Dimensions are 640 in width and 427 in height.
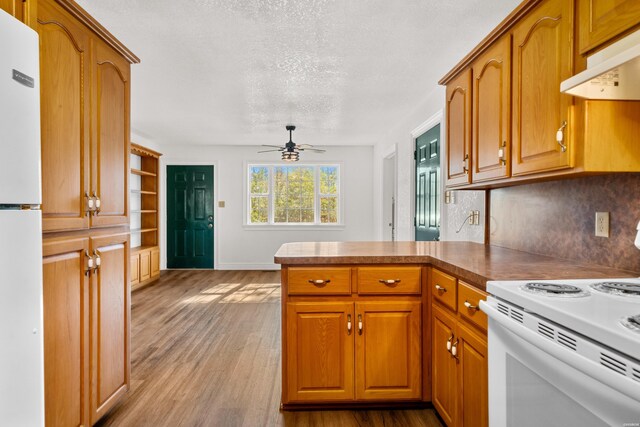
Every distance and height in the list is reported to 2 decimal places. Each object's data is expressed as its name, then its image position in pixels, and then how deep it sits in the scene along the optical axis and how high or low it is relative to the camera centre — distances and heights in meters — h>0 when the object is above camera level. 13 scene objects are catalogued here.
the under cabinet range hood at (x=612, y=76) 1.04 +0.43
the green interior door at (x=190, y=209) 6.86 +0.00
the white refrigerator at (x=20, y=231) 0.99 -0.07
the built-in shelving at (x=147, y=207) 5.79 +0.03
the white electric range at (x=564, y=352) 0.75 -0.34
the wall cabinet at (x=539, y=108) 1.34 +0.48
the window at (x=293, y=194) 6.98 +0.29
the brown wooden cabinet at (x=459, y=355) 1.49 -0.68
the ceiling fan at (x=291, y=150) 5.02 +0.84
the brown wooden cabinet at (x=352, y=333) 2.03 -0.70
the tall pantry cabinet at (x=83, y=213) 1.47 -0.02
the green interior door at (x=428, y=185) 3.67 +0.27
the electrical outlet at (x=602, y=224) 1.61 -0.06
